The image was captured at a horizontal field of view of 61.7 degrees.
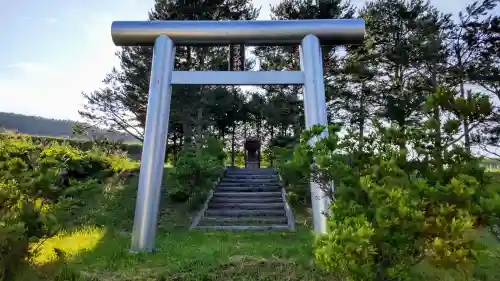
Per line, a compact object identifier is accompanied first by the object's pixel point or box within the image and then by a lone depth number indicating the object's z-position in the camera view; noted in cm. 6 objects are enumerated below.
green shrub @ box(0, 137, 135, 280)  277
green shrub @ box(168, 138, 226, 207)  908
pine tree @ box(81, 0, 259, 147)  1518
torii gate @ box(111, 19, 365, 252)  447
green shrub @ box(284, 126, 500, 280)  219
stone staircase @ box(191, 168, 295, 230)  791
